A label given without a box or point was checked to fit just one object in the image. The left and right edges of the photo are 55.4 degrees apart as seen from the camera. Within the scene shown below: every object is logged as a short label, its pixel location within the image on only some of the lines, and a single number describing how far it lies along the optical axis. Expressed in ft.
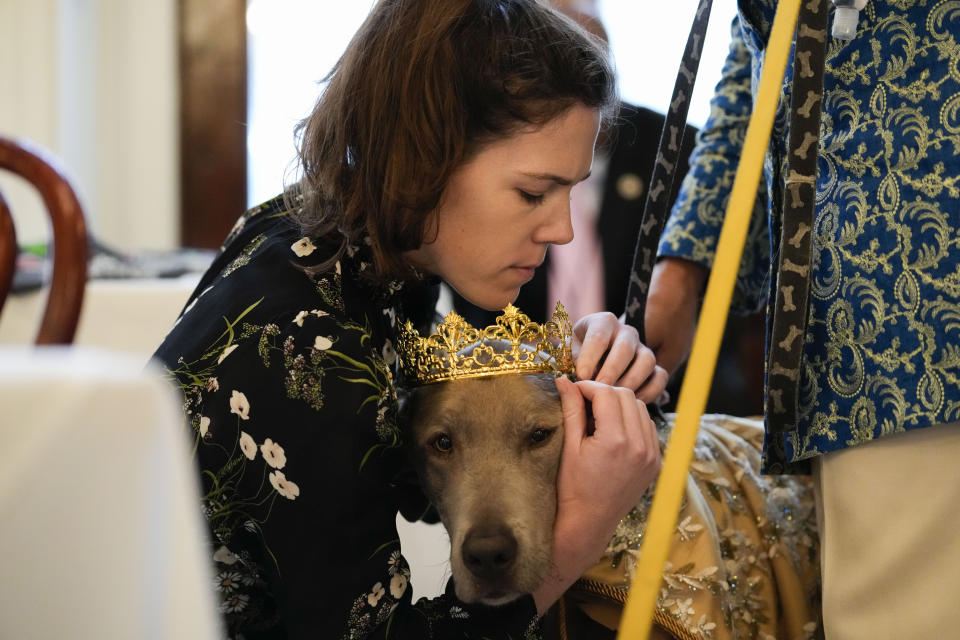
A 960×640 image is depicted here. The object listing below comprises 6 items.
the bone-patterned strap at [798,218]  3.23
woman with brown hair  3.20
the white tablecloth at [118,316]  7.64
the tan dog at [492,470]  3.45
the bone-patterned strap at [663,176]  4.21
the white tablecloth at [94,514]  1.51
